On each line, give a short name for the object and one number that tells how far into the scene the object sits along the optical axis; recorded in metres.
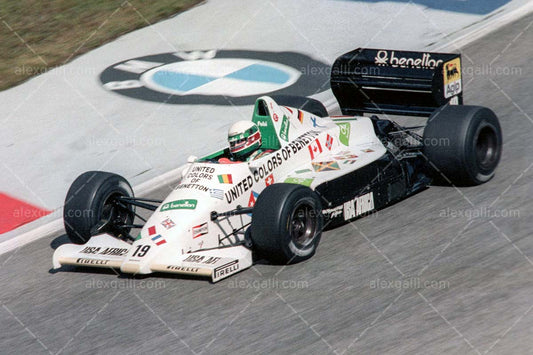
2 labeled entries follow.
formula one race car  14.70
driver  16.23
